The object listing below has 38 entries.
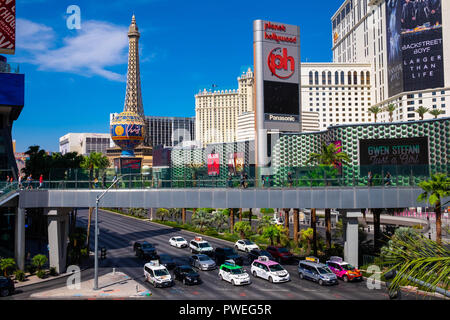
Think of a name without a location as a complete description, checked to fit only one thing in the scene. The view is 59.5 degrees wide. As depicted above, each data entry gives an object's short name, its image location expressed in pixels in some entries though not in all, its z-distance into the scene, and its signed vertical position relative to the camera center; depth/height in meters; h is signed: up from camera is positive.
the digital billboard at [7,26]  50.88 +18.67
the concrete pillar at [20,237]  38.34 -6.63
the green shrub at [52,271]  38.09 -9.82
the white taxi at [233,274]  33.53 -9.27
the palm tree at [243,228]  57.77 -8.82
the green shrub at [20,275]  36.12 -9.70
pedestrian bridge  35.03 -2.67
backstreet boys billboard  136.38 +43.73
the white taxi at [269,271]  34.16 -9.19
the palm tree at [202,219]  70.56 -9.15
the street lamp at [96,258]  31.96 -7.21
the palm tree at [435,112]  109.15 +15.16
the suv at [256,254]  42.28 -9.36
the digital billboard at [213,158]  112.91 +3.07
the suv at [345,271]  33.88 -9.06
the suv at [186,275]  34.12 -9.41
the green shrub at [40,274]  36.84 -9.76
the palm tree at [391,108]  120.99 +18.16
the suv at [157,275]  33.38 -9.28
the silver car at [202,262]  39.88 -9.70
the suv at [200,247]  48.02 -9.78
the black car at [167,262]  40.56 -9.69
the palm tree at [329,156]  48.12 +1.37
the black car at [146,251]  46.14 -9.77
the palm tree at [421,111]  108.00 +15.32
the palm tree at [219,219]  69.88 -9.06
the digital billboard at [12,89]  45.62 +9.49
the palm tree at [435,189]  32.16 -1.87
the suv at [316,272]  32.84 -9.04
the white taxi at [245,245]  49.47 -9.87
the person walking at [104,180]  36.94 -1.03
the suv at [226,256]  41.39 -9.48
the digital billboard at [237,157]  115.05 +3.42
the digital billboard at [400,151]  58.84 +2.35
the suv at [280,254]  42.34 -9.41
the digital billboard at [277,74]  60.78 +14.83
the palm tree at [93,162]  73.88 +1.49
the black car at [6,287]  31.30 -9.36
